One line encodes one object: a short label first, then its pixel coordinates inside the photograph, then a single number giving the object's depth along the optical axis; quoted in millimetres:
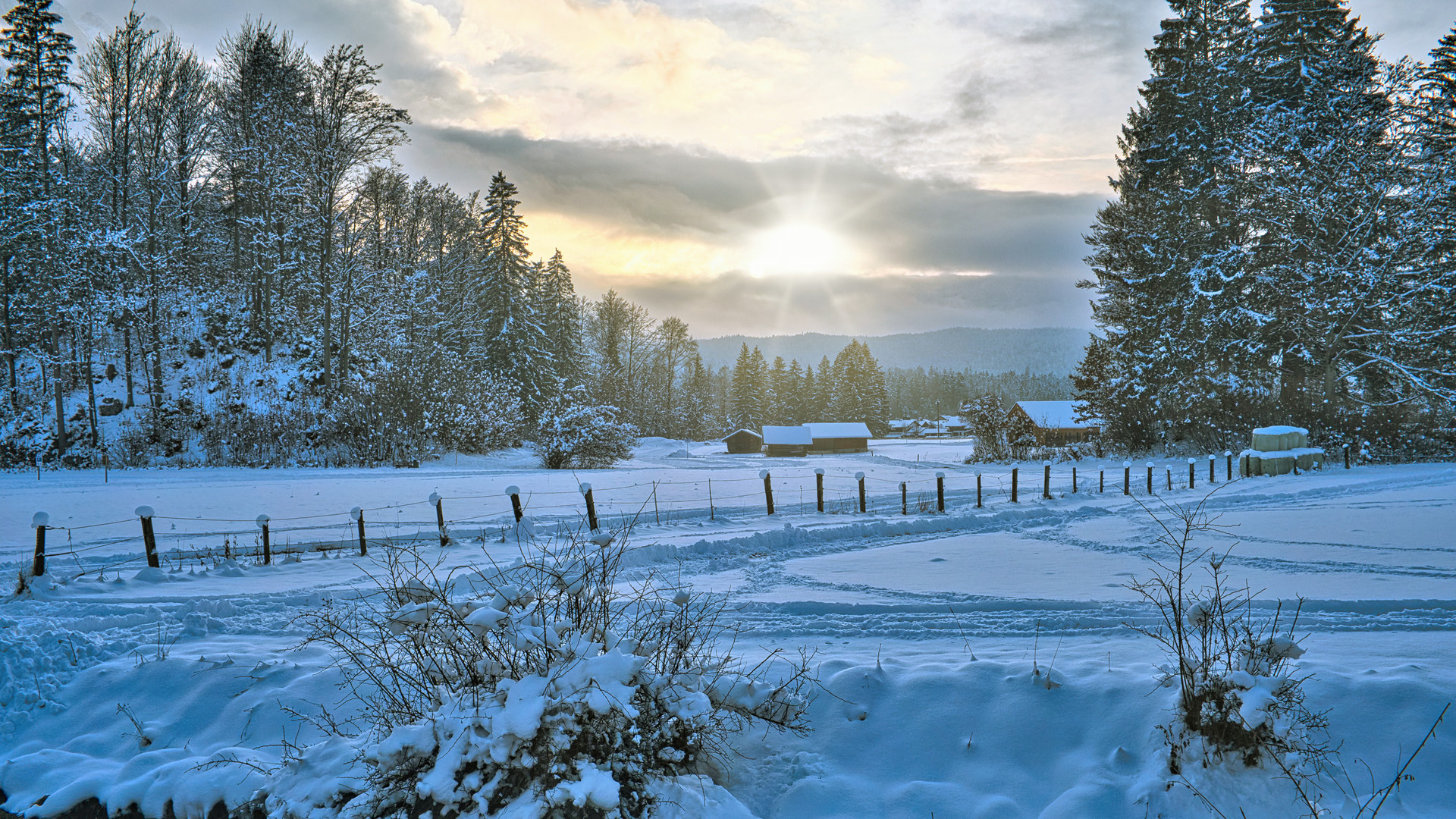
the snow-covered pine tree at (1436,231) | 24781
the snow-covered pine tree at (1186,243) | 28578
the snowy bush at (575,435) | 29031
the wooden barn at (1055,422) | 46775
